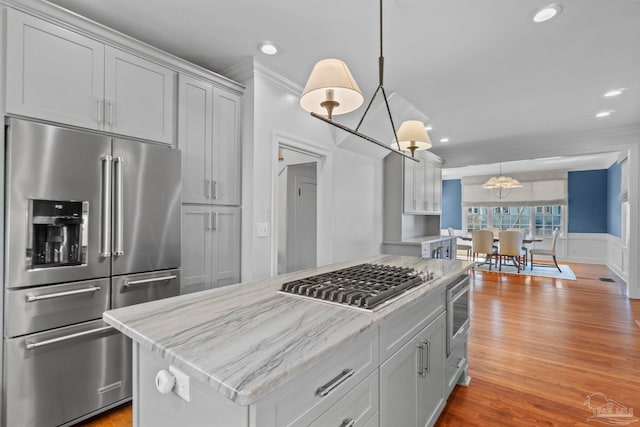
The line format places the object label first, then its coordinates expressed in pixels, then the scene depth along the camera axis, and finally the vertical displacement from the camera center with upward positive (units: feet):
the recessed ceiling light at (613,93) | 10.96 +4.42
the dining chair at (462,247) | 26.37 -2.62
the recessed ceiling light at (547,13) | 6.58 +4.39
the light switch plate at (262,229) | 9.09 -0.43
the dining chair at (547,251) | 23.46 -2.62
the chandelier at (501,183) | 25.22 +2.71
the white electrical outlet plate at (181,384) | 2.98 -1.63
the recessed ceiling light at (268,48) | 8.03 +4.35
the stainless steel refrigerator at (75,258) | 5.37 -0.88
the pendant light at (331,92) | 5.01 +2.10
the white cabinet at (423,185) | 16.30 +1.74
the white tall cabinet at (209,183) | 7.97 +0.84
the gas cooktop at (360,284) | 4.53 -1.20
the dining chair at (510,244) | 22.70 -2.03
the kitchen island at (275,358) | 2.67 -1.39
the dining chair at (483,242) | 23.67 -2.01
